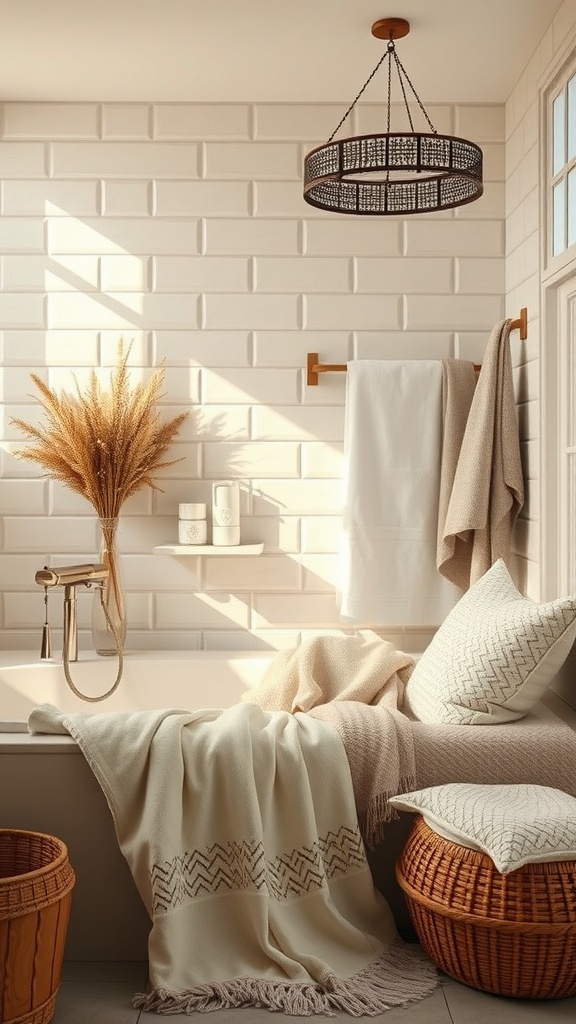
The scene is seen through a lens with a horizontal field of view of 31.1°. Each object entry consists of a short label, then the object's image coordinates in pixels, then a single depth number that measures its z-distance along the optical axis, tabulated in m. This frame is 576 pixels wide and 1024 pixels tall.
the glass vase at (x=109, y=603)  3.50
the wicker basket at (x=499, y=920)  2.10
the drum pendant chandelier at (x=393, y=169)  2.53
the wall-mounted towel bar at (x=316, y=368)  3.55
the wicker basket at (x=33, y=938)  2.00
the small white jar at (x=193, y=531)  3.51
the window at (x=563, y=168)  2.90
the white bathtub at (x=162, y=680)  3.42
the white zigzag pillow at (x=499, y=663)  2.48
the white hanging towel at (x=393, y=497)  3.53
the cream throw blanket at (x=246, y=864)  2.23
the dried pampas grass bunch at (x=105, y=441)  3.44
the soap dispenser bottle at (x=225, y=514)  3.51
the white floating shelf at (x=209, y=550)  3.46
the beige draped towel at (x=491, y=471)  3.32
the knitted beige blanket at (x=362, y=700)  2.43
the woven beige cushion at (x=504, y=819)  2.08
